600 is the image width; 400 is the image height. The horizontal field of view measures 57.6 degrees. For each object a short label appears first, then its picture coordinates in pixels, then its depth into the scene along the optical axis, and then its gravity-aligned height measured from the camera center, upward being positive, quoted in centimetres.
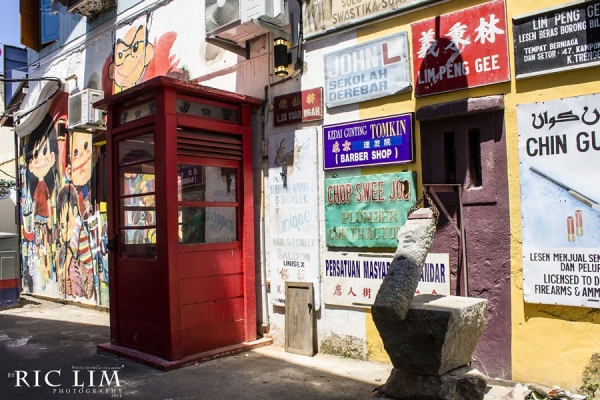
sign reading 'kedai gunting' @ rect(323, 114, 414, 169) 530 +78
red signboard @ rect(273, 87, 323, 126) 604 +130
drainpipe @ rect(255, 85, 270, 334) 652 -17
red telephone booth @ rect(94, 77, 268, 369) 568 +3
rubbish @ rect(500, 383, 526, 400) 417 -139
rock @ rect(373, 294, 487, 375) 386 -86
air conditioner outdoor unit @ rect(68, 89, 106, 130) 884 +191
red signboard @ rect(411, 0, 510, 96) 472 +151
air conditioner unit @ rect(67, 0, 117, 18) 943 +389
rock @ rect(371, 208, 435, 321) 385 -37
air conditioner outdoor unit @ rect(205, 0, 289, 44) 602 +234
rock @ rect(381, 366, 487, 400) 395 -124
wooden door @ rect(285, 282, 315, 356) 595 -107
